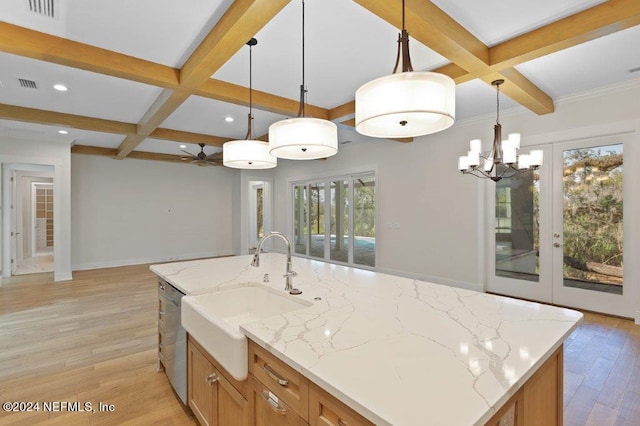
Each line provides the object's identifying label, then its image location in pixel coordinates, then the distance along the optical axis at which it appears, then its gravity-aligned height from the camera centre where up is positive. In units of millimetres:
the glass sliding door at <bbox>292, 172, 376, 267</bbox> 6434 -162
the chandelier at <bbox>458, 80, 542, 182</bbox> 3262 +627
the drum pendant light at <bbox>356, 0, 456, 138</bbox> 1164 +467
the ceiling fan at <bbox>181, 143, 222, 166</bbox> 6262 +1097
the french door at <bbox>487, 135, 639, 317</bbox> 3590 -225
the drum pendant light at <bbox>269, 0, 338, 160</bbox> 1680 +440
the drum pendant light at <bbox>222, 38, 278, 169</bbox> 2240 +446
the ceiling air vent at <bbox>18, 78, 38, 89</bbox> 3295 +1440
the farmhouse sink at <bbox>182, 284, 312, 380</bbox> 1270 -578
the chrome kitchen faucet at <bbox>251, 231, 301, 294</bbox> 1841 -362
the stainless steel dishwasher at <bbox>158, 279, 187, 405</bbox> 1959 -882
